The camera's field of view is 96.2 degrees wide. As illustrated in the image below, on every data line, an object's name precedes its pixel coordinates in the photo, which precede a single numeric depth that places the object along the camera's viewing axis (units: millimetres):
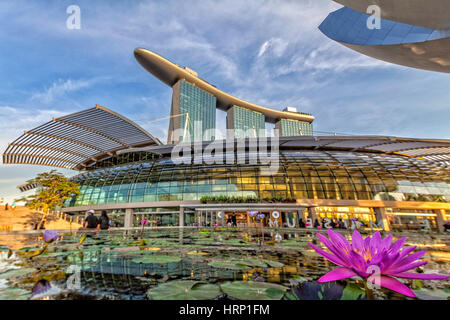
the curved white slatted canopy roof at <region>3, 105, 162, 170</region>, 23469
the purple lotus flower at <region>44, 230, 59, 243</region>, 3201
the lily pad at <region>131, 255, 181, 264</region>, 3392
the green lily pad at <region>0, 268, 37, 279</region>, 2442
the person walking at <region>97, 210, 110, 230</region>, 12961
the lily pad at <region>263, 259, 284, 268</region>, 3116
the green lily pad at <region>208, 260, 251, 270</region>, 3030
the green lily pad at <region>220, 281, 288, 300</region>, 1765
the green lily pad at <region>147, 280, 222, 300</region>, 1733
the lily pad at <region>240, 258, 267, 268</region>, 3149
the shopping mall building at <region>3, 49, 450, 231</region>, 21828
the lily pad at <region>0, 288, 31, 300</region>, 1627
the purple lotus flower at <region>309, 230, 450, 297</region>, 1127
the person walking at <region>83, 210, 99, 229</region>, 10180
